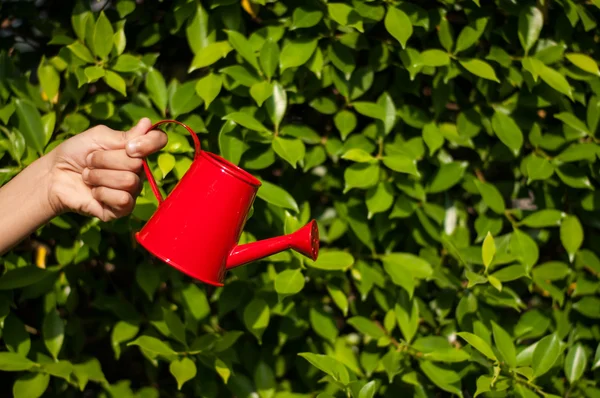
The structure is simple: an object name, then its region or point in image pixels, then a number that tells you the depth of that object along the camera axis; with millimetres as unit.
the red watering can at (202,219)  1375
